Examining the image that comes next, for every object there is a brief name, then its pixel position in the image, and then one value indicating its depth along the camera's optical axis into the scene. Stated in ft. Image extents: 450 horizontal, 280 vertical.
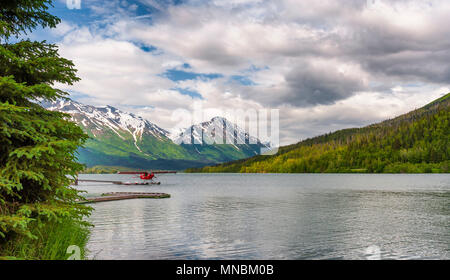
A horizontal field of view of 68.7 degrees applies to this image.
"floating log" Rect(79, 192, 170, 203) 166.44
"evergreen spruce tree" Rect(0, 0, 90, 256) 31.50
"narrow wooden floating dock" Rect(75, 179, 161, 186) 393.91
